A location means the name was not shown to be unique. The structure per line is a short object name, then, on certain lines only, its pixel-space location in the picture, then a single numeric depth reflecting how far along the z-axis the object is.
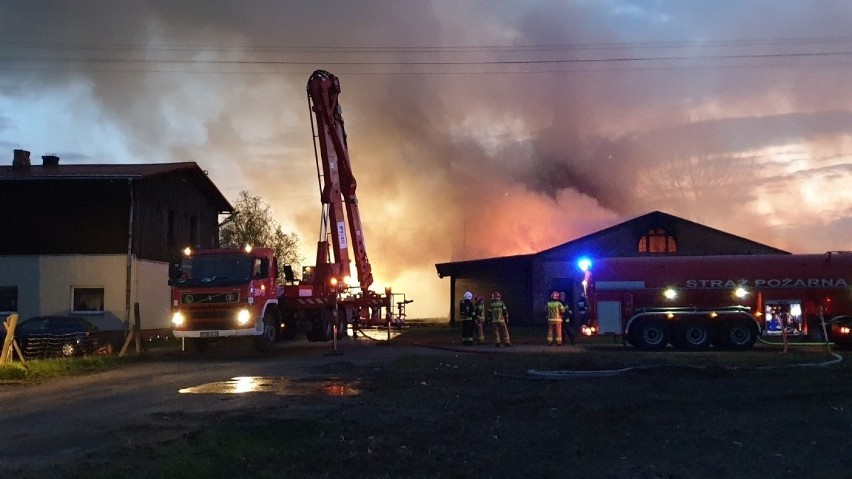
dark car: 21.67
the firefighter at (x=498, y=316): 23.87
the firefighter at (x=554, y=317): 23.97
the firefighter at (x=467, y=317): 24.53
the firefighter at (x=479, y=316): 24.91
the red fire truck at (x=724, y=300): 22.61
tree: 47.03
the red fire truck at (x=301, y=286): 21.02
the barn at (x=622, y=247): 38.88
